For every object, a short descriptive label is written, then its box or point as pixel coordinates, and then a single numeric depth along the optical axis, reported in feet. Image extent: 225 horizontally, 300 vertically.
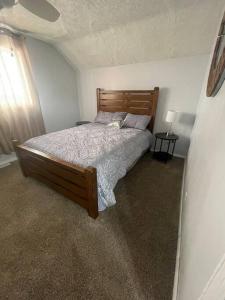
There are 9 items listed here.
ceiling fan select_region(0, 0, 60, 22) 4.08
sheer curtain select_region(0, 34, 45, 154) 7.85
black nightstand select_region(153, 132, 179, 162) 8.96
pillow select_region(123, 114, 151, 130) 9.34
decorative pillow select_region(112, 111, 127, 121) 10.04
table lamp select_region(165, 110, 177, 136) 8.34
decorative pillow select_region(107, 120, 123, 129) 9.36
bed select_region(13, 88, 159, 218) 4.99
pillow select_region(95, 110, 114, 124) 10.41
